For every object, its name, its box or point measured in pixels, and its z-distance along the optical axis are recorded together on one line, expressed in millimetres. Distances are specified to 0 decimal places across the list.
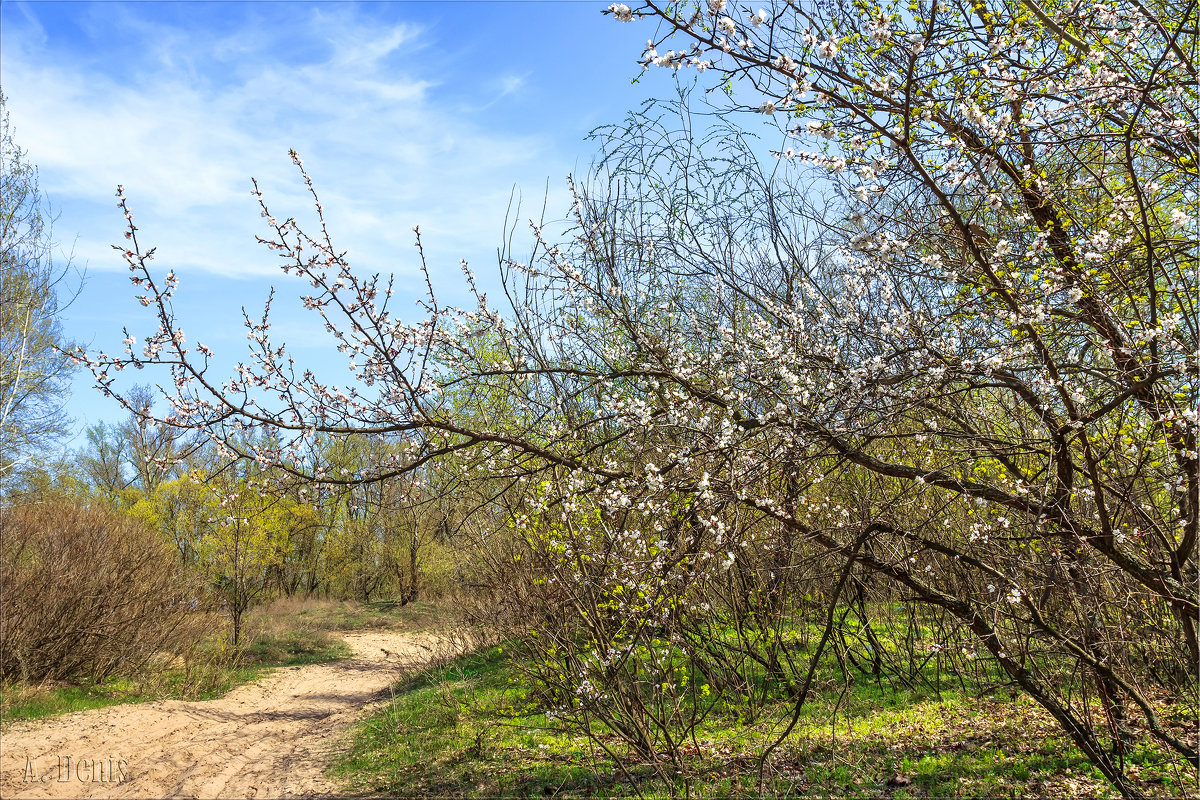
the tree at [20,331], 15539
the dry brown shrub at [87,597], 9859
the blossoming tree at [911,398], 3590
